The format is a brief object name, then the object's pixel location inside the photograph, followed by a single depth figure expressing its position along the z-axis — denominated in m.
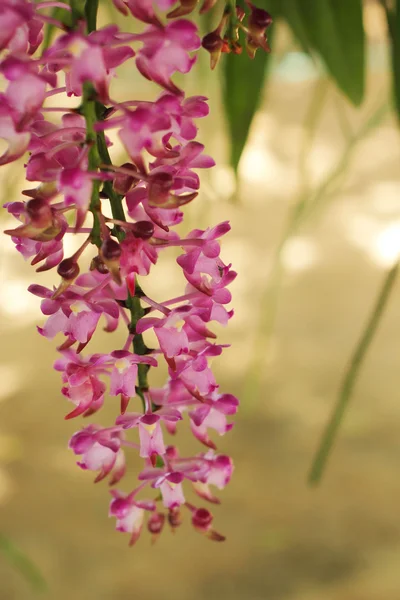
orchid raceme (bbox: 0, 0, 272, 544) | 0.65
